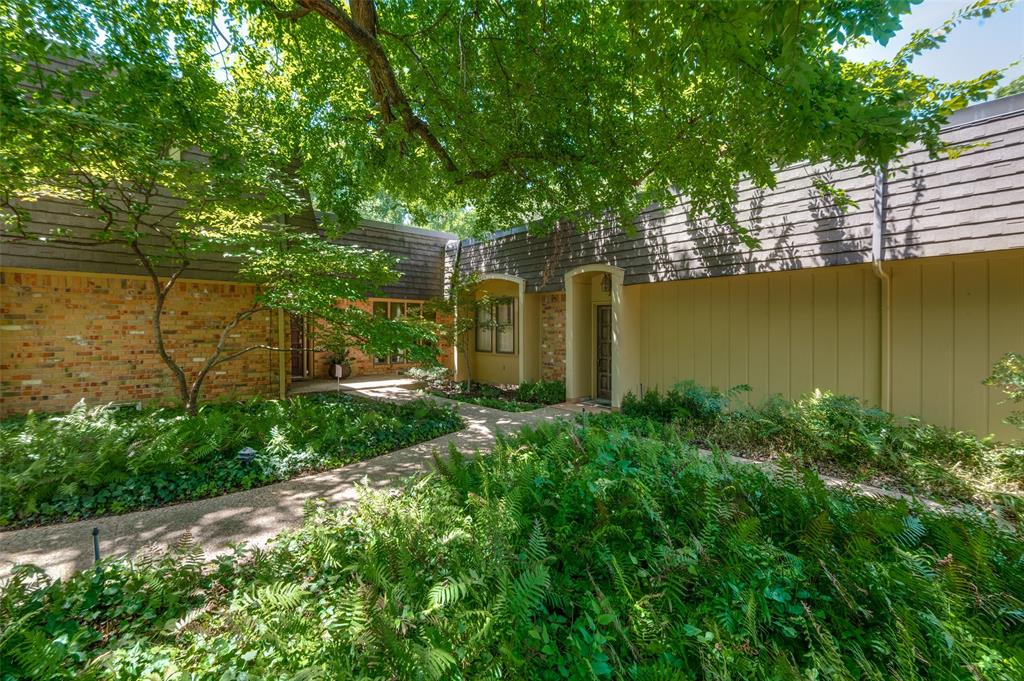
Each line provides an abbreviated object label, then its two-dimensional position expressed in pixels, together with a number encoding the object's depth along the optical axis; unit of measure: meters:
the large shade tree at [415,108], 3.05
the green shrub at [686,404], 6.15
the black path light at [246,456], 4.52
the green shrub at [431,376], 10.08
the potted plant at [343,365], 11.16
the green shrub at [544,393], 8.77
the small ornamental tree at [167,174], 4.20
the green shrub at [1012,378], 4.10
